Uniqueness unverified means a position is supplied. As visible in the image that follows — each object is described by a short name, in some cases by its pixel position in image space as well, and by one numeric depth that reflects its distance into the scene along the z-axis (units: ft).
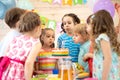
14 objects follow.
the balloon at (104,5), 10.19
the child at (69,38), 8.26
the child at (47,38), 7.92
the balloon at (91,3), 10.72
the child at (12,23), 7.08
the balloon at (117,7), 11.46
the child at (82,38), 7.73
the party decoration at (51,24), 12.21
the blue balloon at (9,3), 10.43
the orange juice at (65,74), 5.97
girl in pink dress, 6.38
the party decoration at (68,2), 12.32
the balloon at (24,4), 10.96
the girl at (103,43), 6.39
